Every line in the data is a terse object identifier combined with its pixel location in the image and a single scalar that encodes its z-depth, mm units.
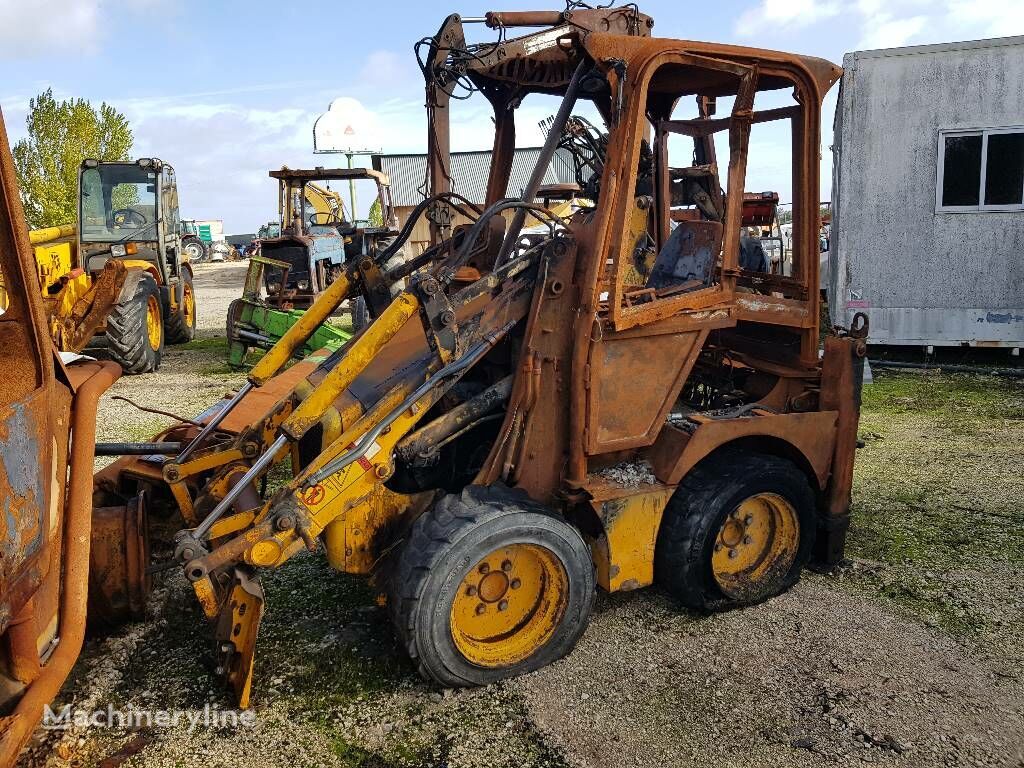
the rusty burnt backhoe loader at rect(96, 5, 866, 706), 3242
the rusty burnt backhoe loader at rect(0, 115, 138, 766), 2217
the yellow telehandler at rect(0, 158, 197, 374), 9203
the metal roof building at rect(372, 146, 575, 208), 29859
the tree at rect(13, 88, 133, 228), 21922
